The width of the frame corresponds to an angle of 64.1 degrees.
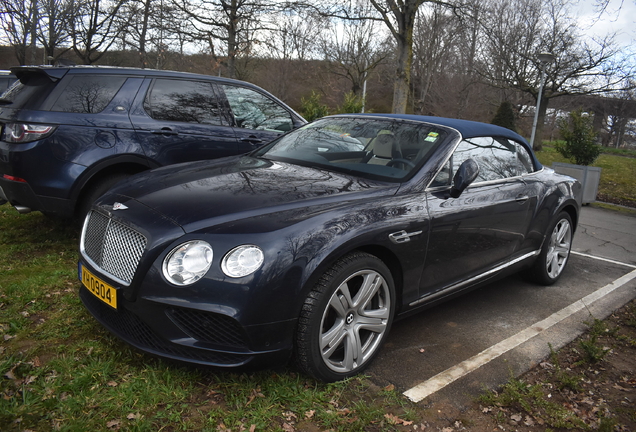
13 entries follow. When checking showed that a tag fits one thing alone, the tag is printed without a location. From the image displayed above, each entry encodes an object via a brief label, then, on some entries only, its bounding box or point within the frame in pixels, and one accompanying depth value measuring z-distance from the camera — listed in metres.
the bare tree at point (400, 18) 14.55
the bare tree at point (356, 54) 39.28
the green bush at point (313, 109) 22.16
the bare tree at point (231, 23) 17.25
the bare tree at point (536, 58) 24.27
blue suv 4.46
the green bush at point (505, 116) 25.64
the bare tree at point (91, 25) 19.53
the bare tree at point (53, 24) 19.06
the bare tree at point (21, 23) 18.78
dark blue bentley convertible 2.50
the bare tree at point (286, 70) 38.99
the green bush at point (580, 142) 12.84
